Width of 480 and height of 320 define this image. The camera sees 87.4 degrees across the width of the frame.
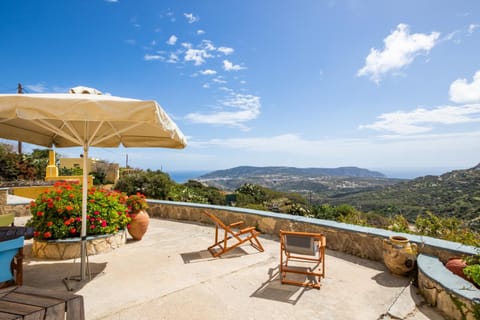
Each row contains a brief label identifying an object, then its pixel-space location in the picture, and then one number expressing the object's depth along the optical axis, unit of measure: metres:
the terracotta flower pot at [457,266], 2.98
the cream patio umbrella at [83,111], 2.42
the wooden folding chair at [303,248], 3.35
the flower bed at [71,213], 4.23
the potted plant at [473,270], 2.47
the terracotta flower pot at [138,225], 5.14
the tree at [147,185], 10.37
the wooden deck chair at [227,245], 4.32
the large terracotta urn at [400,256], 3.52
